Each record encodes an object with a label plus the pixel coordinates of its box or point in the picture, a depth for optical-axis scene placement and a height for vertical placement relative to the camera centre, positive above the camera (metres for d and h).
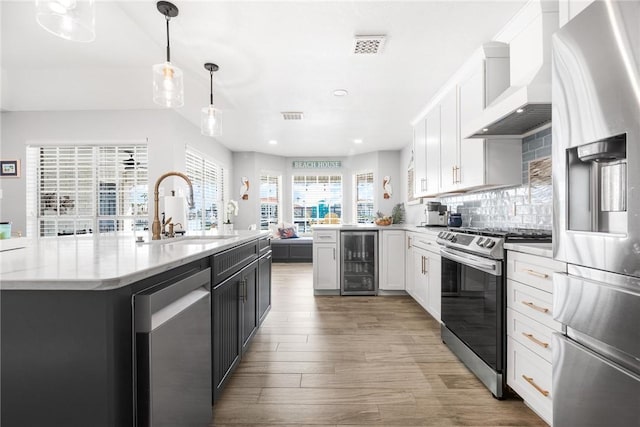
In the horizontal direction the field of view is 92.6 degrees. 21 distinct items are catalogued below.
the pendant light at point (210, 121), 2.68 +0.84
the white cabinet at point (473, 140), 2.47 +0.76
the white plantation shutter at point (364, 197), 7.50 +0.44
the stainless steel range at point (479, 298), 1.89 -0.59
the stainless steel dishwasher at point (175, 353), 1.00 -0.53
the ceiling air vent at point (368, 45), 2.47 +1.43
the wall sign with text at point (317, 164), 7.81 +1.31
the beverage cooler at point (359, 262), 4.39 -0.68
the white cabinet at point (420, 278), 3.50 -0.75
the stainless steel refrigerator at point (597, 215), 0.95 -0.01
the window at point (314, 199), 7.91 +0.42
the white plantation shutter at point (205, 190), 5.16 +0.49
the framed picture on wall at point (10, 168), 4.44 +0.71
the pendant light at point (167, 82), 2.02 +0.89
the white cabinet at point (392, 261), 4.31 -0.66
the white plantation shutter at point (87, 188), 4.39 +0.41
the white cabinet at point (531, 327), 1.54 -0.62
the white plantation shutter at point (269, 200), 7.58 +0.39
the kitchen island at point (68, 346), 0.86 -0.37
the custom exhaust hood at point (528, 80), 1.78 +0.87
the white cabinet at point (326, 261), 4.36 -0.66
